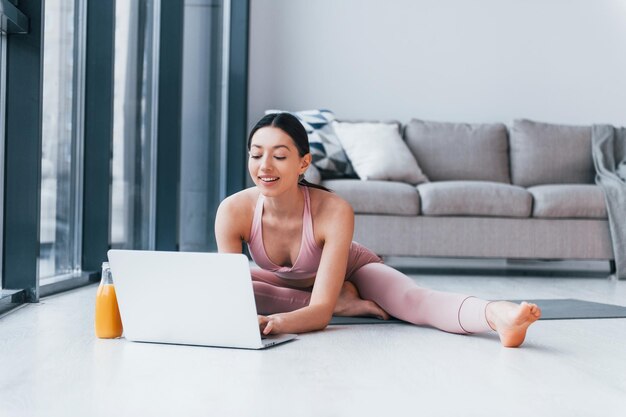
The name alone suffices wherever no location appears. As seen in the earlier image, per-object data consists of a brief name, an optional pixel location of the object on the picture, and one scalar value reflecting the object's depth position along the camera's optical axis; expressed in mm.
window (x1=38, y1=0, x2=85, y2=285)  3264
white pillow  4957
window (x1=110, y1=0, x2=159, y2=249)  4004
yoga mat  2535
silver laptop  1920
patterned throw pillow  4988
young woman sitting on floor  2170
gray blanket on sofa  4636
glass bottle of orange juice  2094
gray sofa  4629
